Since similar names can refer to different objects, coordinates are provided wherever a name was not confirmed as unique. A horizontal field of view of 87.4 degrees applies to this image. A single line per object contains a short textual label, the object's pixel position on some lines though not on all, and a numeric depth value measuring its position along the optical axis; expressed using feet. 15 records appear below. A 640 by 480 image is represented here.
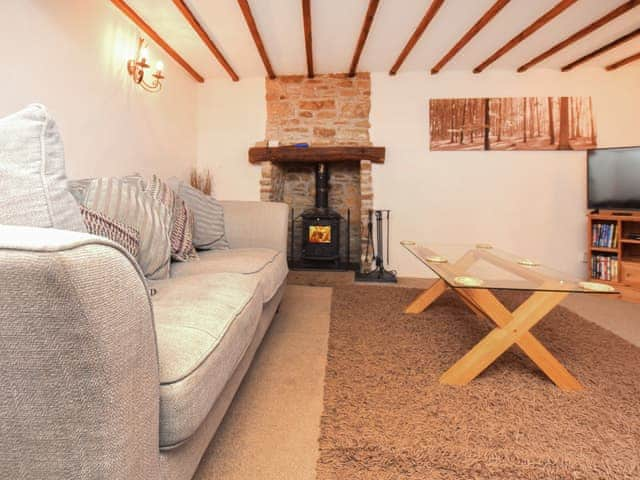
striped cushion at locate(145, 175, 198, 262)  5.76
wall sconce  8.92
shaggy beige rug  3.30
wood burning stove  12.55
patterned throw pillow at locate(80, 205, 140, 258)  3.99
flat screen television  10.36
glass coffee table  4.50
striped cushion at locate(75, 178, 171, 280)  4.42
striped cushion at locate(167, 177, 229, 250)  7.13
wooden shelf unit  9.86
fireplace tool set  11.80
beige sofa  1.36
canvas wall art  12.05
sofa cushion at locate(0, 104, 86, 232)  2.31
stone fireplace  12.80
